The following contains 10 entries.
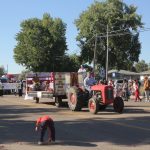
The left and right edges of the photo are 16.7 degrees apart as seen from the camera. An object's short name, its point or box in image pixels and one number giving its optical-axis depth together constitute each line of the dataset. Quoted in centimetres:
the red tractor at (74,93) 2191
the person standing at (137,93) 3266
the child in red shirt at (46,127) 1279
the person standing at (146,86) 3181
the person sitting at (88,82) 2309
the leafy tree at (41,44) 9344
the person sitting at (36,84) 2912
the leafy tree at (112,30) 8488
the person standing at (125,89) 3398
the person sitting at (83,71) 2583
